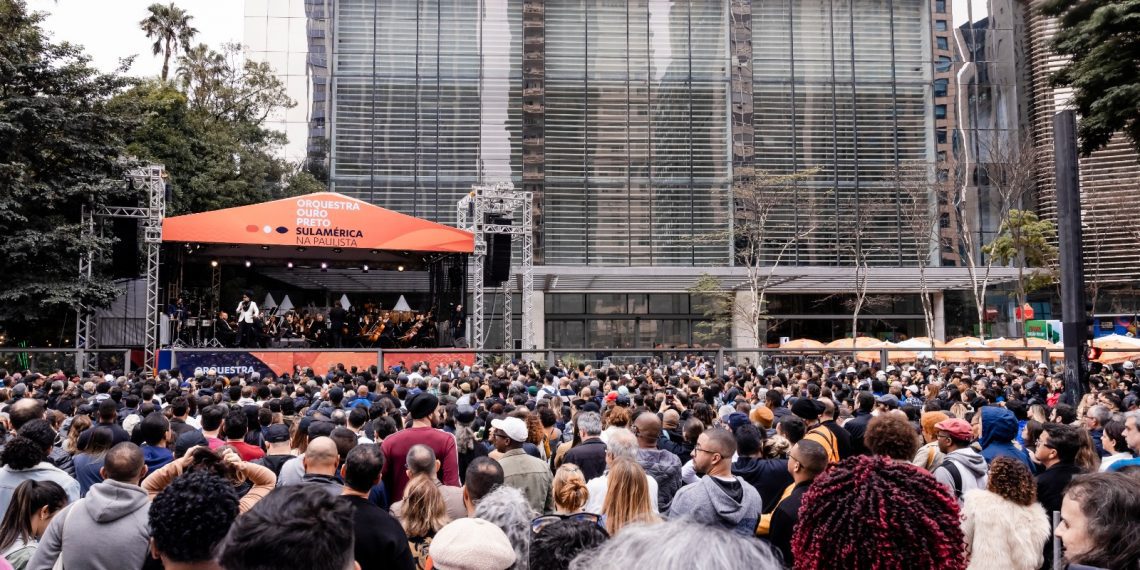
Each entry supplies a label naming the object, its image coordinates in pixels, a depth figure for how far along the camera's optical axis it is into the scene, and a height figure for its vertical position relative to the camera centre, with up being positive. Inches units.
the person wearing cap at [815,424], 243.1 -34.9
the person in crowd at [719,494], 173.0 -38.1
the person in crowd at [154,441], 225.6 -34.3
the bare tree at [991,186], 1396.4 +223.8
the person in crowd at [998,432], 226.8 -32.5
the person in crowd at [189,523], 106.3 -26.6
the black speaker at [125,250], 842.8 +69.2
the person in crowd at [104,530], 148.2 -38.4
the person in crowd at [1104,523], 112.0 -28.9
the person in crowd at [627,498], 164.7 -36.4
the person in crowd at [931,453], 228.7 -38.8
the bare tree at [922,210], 1411.2 +180.0
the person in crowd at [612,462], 193.5 -36.2
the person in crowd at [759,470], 212.5 -39.8
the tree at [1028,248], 1299.2 +105.4
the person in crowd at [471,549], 106.9 -30.3
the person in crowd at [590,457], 235.6 -40.2
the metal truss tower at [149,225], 842.2 +95.9
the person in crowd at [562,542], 123.1 -34.2
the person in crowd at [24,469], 187.0 -34.5
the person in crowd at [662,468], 223.0 -41.1
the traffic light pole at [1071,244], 337.4 +28.4
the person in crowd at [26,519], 159.5 -39.3
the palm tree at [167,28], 1638.8 +578.7
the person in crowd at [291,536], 79.7 -21.4
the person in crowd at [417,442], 232.8 -37.3
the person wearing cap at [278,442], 248.6 -37.6
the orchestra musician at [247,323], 920.9 -6.2
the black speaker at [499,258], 973.2 +69.3
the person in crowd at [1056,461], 193.9 -35.5
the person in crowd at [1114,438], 232.4 -35.0
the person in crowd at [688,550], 57.5 -16.7
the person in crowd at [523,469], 218.4 -40.7
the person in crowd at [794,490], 161.6 -35.9
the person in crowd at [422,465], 183.0 -33.1
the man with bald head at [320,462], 179.6 -31.6
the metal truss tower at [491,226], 959.6 +108.0
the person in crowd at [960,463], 206.5 -37.9
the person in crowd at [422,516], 170.2 -41.6
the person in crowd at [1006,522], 156.2 -39.8
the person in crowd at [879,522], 74.2 -19.0
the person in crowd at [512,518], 140.3 -34.5
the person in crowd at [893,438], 200.7 -30.1
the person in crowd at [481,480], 175.5 -34.7
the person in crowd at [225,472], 166.7 -32.3
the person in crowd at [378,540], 144.7 -39.3
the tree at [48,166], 855.1 +165.6
